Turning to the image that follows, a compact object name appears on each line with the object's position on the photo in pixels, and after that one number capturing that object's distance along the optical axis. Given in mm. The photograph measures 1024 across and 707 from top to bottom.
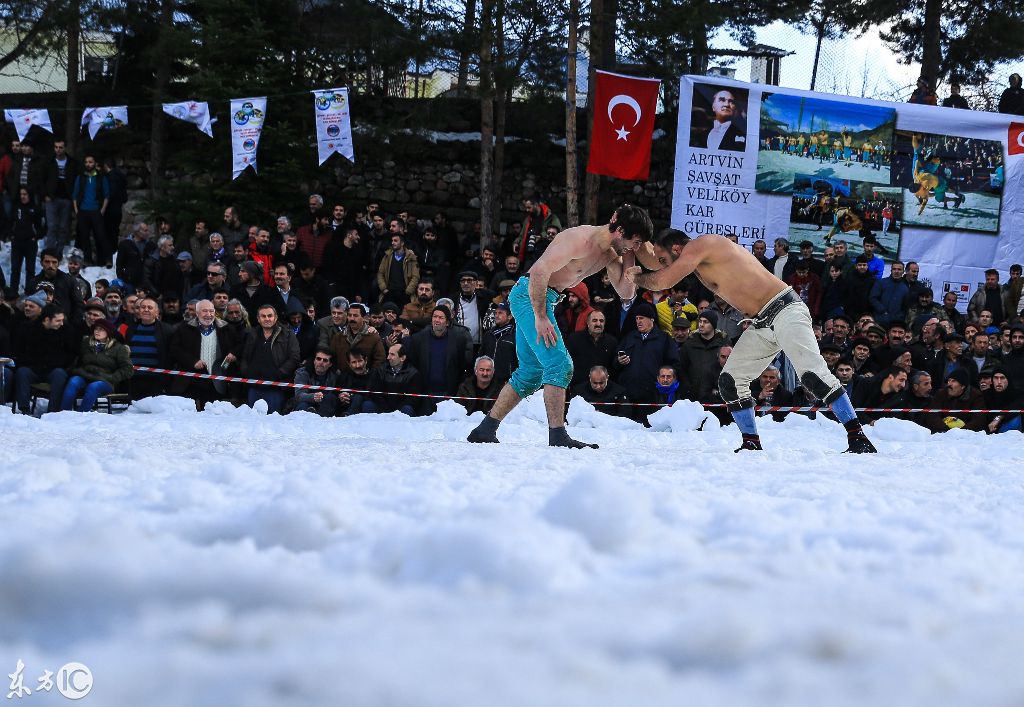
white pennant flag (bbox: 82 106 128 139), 17891
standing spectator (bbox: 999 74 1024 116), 16656
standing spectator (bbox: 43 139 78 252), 17938
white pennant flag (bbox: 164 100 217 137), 17062
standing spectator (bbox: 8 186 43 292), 16766
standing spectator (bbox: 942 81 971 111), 17669
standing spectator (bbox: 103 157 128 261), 17812
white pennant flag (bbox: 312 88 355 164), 16766
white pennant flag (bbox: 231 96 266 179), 17031
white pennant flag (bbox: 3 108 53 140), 17812
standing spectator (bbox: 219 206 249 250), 15578
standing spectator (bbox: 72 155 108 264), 17703
